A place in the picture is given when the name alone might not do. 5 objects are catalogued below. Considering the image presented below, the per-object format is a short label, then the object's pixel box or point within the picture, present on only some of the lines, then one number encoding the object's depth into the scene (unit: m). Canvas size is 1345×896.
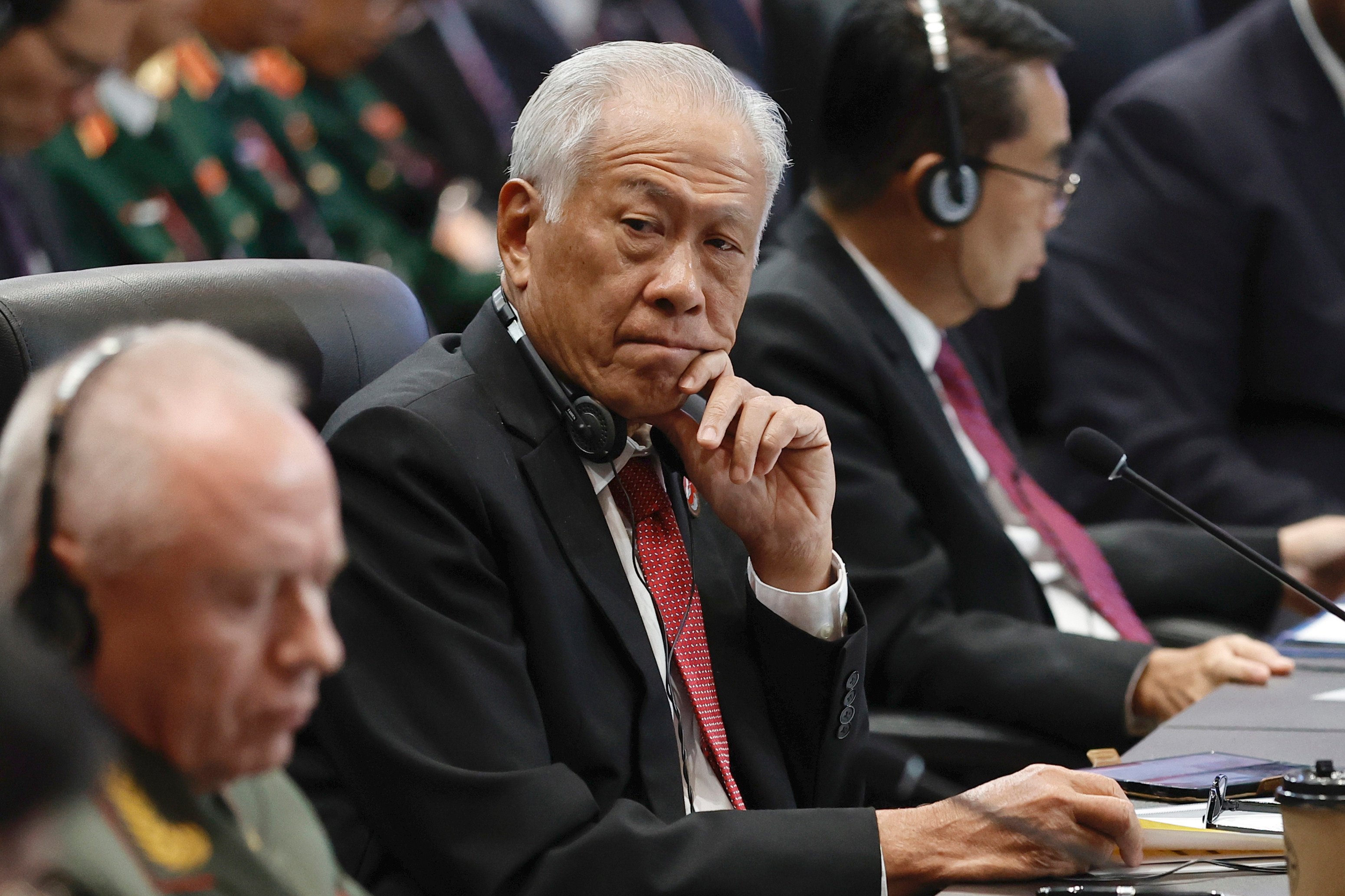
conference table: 5.23
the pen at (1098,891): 4.94
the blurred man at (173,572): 4.38
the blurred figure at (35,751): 3.66
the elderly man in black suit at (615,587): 4.99
